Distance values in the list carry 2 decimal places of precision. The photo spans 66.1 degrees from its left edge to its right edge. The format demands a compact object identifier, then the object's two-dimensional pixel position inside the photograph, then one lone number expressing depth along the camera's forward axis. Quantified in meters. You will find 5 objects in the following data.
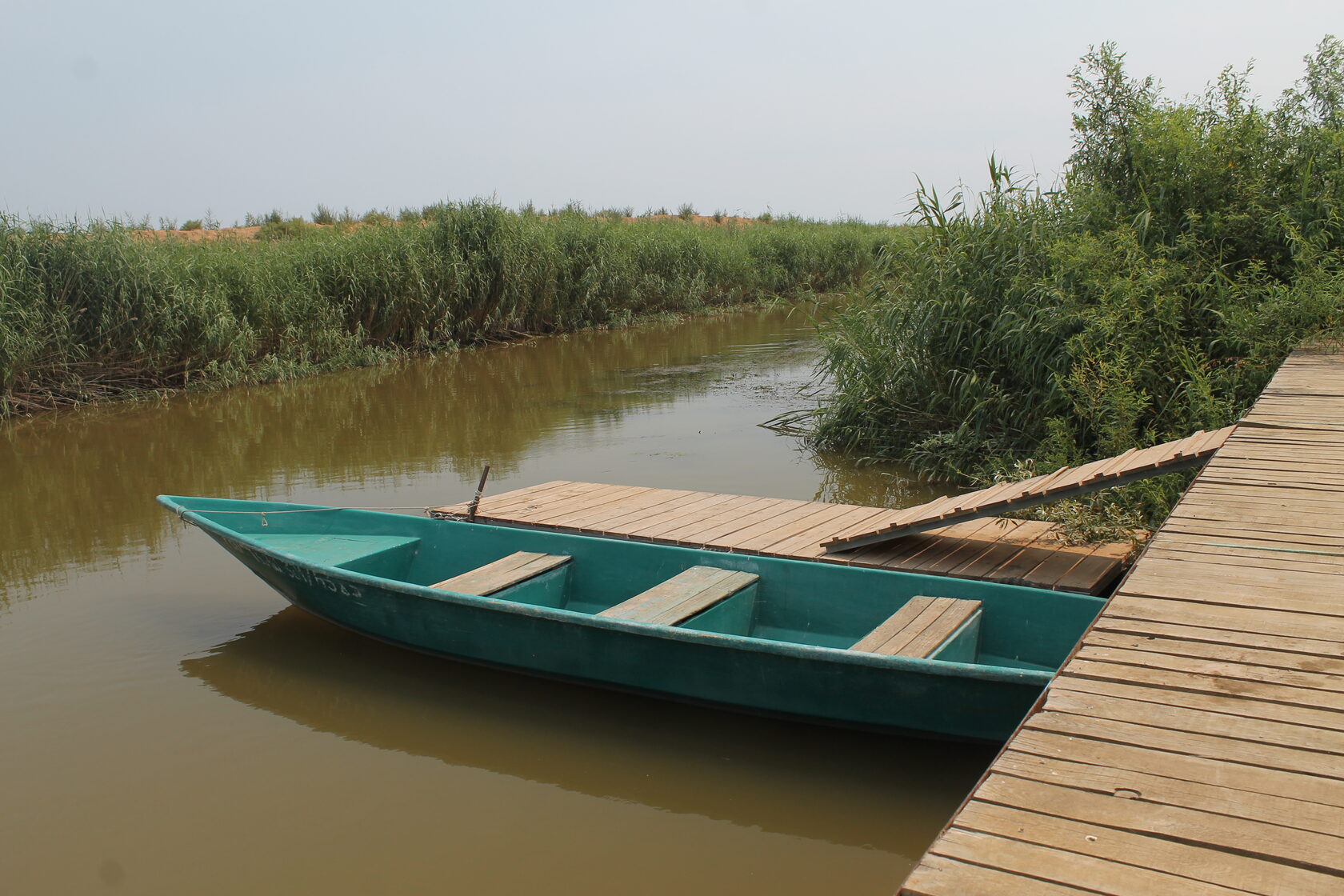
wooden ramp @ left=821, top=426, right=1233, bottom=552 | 4.67
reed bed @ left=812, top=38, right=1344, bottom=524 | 6.98
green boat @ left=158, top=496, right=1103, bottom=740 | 3.75
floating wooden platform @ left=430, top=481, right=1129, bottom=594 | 4.97
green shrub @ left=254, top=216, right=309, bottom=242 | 28.27
